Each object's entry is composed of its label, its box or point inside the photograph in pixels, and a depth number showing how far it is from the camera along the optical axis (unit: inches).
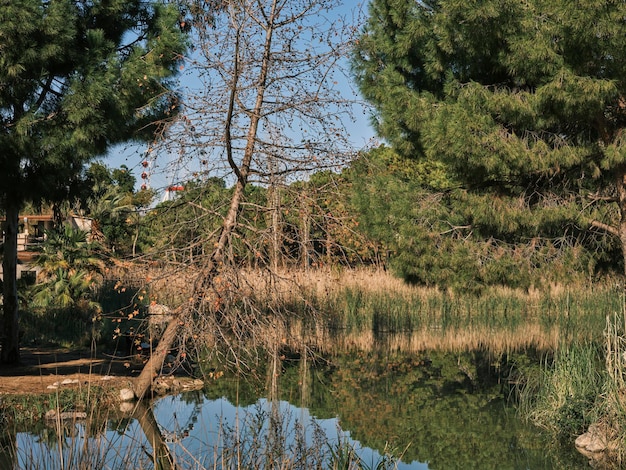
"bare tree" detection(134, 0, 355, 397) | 340.5
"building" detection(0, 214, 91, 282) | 714.2
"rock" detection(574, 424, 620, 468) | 297.4
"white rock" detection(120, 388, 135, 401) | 378.0
